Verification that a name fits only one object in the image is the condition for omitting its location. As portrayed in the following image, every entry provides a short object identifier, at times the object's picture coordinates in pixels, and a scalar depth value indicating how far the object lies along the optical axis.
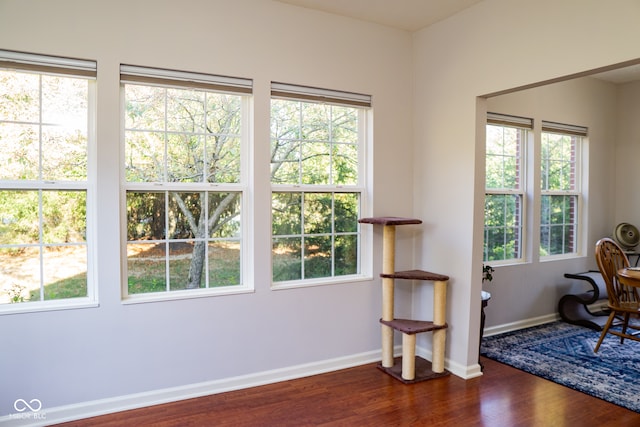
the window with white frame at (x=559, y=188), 4.93
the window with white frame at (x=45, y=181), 2.59
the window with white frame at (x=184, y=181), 2.91
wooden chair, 3.73
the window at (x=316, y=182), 3.37
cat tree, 3.29
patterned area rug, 3.15
